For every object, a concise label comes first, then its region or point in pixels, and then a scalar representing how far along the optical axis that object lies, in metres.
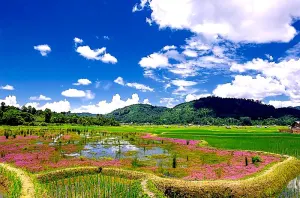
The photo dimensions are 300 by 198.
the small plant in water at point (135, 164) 24.56
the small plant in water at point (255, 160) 26.24
